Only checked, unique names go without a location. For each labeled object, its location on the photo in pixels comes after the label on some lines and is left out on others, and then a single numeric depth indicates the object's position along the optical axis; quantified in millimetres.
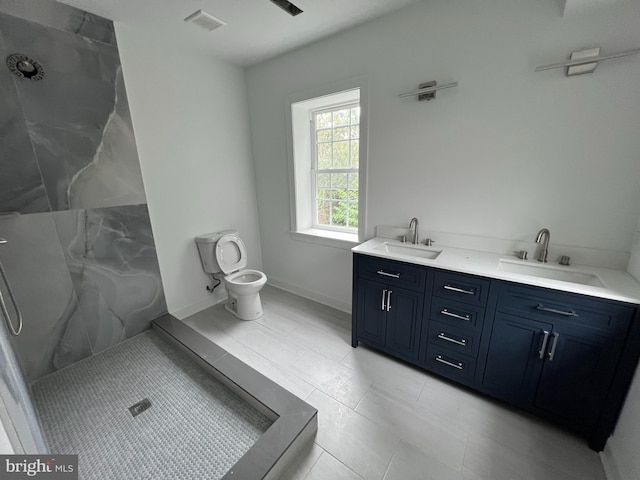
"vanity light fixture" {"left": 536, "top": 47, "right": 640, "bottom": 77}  1367
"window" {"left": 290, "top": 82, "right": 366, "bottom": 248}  2631
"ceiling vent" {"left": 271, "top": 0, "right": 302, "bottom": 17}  1746
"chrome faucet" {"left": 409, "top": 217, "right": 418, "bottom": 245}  2119
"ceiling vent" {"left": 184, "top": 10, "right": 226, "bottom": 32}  1853
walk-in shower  1472
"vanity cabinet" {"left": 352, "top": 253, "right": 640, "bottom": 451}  1277
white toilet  2549
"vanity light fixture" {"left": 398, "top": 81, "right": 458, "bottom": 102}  1796
